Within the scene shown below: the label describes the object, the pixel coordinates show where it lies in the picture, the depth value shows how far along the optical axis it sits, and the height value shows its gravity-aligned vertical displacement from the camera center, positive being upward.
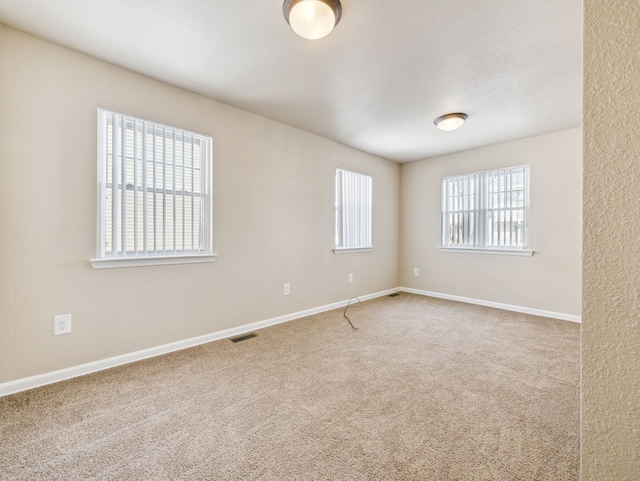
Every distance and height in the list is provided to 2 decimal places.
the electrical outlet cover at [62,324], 2.03 -0.62
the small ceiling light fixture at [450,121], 3.03 +1.28
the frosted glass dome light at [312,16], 1.57 +1.25
